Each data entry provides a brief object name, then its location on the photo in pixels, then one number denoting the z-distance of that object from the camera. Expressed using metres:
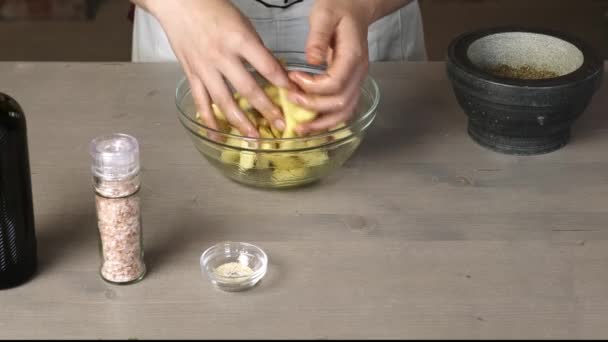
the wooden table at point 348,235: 0.88
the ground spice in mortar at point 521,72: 1.25
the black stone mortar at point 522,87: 1.13
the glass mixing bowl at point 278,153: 1.04
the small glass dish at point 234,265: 0.92
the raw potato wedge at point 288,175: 1.07
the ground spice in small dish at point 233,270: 0.93
